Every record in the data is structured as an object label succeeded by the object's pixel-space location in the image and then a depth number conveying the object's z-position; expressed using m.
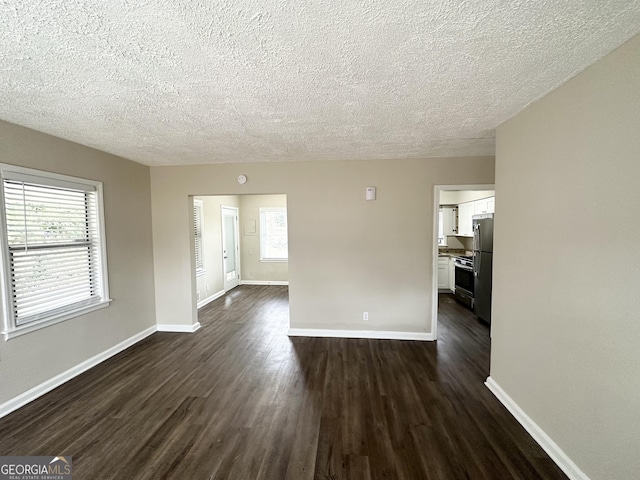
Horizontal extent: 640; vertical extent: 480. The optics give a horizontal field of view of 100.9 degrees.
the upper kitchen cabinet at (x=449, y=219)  5.98
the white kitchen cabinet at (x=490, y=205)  4.27
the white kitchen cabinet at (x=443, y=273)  5.88
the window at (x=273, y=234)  7.18
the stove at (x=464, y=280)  4.71
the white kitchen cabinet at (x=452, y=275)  5.59
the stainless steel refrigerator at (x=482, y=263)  3.97
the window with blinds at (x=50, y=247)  2.28
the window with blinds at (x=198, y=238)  5.16
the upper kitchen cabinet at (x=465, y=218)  5.09
